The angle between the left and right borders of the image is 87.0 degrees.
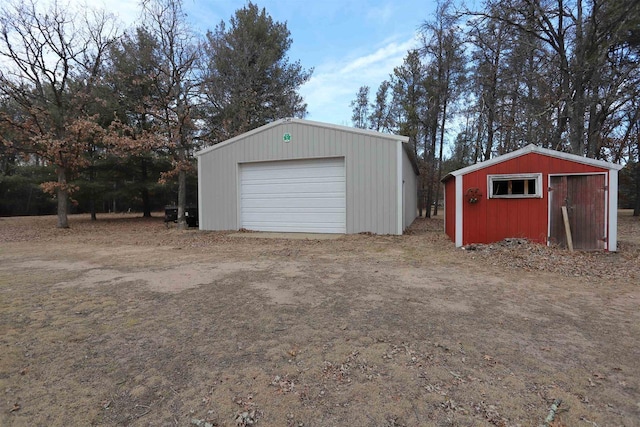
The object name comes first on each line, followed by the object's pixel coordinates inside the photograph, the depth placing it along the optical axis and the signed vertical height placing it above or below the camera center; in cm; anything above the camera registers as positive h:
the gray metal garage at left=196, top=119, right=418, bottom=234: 1005 +89
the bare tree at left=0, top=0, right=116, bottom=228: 1253 +452
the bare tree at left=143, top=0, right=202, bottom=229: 1273 +479
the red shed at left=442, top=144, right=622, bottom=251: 706 +16
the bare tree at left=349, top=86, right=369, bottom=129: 2806 +835
